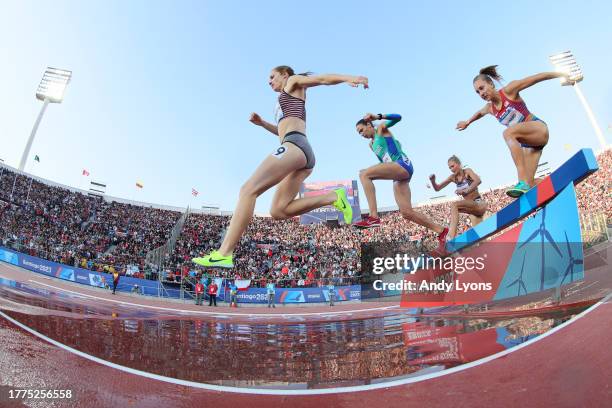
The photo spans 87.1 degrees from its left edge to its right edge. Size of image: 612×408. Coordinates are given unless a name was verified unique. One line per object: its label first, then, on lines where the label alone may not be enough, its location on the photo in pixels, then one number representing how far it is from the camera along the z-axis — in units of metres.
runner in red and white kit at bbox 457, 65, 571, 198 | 4.60
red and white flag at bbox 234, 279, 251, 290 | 18.25
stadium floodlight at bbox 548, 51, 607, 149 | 35.41
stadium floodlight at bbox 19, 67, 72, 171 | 37.03
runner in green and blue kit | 5.25
